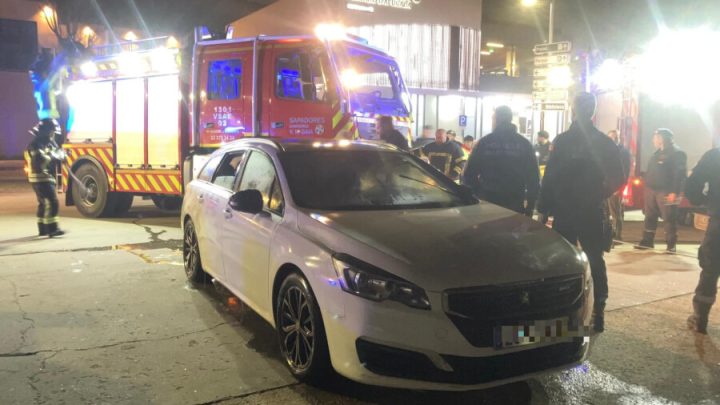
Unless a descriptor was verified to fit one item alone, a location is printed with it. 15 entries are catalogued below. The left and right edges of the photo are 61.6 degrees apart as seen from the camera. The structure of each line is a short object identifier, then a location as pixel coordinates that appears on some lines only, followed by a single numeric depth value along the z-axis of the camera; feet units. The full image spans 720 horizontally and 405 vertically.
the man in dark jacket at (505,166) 18.47
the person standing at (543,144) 45.88
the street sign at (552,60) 41.27
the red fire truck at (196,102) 27.37
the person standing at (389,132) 26.63
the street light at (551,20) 48.80
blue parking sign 78.48
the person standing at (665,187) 28.14
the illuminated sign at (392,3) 70.38
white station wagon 10.31
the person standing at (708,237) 15.52
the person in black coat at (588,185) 15.64
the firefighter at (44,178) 28.96
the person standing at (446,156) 31.83
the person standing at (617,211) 29.43
